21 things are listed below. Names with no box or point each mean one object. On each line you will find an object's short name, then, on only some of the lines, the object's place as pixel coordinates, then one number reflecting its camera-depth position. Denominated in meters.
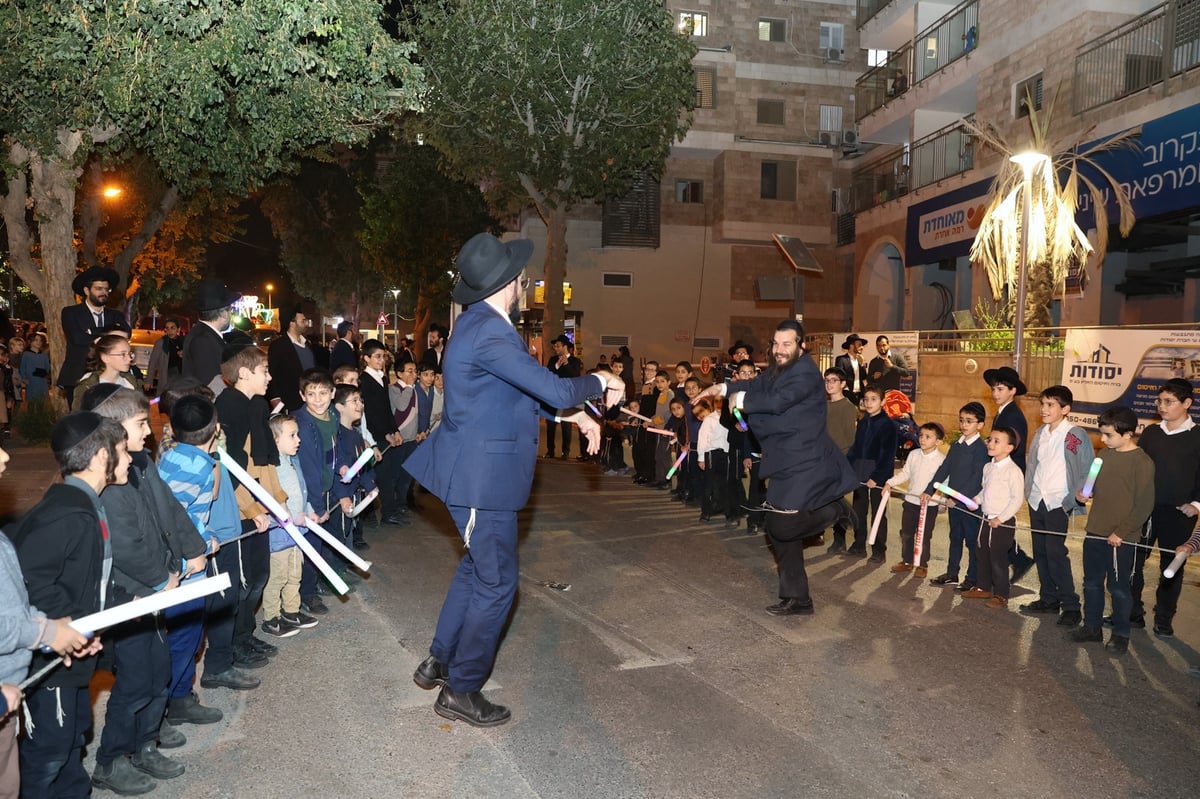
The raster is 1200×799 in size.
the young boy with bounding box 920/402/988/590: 7.66
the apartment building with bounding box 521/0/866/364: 32.44
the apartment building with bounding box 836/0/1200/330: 15.70
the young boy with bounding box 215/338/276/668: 5.53
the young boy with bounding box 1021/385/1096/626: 6.86
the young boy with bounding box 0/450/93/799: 2.94
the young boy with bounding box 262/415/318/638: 6.02
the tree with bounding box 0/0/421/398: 9.88
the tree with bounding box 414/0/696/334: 19.50
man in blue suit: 4.48
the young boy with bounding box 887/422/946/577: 8.39
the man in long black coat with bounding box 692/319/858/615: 6.66
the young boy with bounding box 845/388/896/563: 9.06
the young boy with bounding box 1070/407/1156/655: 6.26
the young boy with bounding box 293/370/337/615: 6.50
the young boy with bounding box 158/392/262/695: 4.60
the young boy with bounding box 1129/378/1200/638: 6.44
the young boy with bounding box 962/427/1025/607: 7.24
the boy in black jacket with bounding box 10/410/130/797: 3.32
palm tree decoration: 15.85
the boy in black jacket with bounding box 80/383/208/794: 3.86
